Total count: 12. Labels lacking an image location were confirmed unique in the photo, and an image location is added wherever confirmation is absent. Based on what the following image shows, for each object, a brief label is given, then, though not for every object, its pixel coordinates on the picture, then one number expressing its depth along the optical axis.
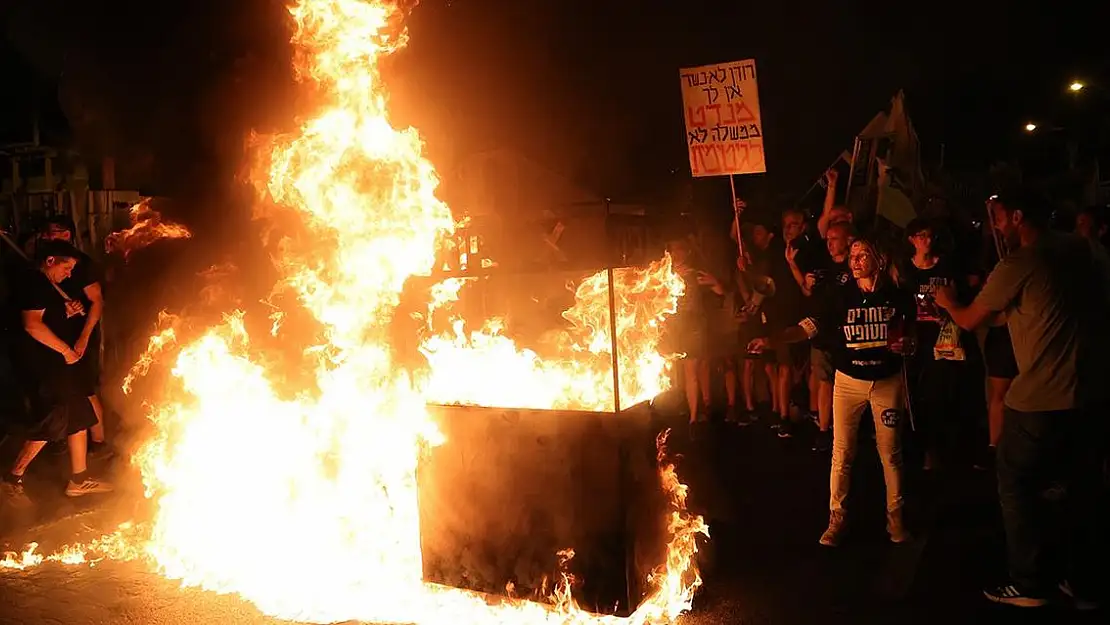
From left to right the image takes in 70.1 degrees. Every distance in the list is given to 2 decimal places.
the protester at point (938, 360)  7.21
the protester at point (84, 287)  7.71
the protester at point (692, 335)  9.17
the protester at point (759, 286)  9.12
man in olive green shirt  4.66
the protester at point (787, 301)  8.85
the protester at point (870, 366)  5.49
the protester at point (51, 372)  7.49
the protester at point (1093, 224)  8.23
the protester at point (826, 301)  5.93
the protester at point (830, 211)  8.38
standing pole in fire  4.46
